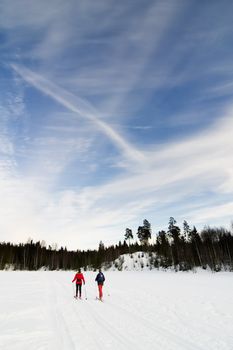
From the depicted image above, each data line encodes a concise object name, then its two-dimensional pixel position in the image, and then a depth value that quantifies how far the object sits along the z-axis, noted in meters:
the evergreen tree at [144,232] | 132.62
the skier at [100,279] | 17.02
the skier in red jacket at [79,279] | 17.84
